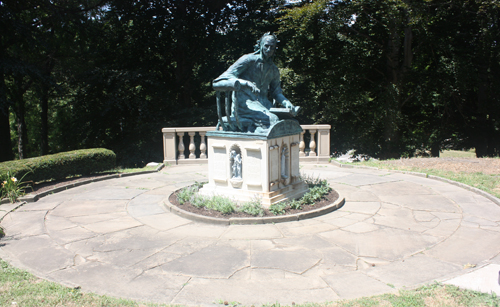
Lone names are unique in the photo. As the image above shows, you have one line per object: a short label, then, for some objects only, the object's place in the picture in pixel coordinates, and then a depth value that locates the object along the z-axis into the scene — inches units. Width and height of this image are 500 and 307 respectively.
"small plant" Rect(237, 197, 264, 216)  237.3
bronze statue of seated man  262.4
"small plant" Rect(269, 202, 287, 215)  241.1
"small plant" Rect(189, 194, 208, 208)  256.8
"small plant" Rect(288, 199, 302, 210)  252.2
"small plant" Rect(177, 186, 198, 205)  271.4
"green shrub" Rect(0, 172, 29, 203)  281.9
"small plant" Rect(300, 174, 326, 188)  318.0
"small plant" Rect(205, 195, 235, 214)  240.7
